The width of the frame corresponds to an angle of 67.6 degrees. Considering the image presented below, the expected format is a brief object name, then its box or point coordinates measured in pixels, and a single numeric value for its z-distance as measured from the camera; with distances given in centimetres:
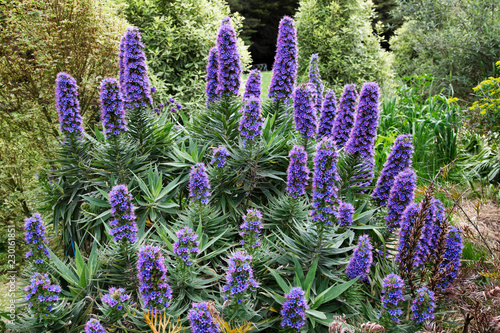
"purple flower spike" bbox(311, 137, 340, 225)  238
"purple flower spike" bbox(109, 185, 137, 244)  234
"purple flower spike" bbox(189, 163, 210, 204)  262
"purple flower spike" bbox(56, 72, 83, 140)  323
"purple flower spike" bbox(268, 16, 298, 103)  384
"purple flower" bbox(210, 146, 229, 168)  293
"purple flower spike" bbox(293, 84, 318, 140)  316
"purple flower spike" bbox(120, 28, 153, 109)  336
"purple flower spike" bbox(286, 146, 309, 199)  256
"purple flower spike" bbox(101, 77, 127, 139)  313
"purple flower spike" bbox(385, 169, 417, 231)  269
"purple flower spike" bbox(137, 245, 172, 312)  206
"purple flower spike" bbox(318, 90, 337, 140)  350
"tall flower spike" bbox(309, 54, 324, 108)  387
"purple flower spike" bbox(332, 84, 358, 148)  325
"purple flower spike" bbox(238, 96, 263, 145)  290
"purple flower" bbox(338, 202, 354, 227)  266
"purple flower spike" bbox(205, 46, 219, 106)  378
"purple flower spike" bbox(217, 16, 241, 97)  347
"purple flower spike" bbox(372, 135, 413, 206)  293
